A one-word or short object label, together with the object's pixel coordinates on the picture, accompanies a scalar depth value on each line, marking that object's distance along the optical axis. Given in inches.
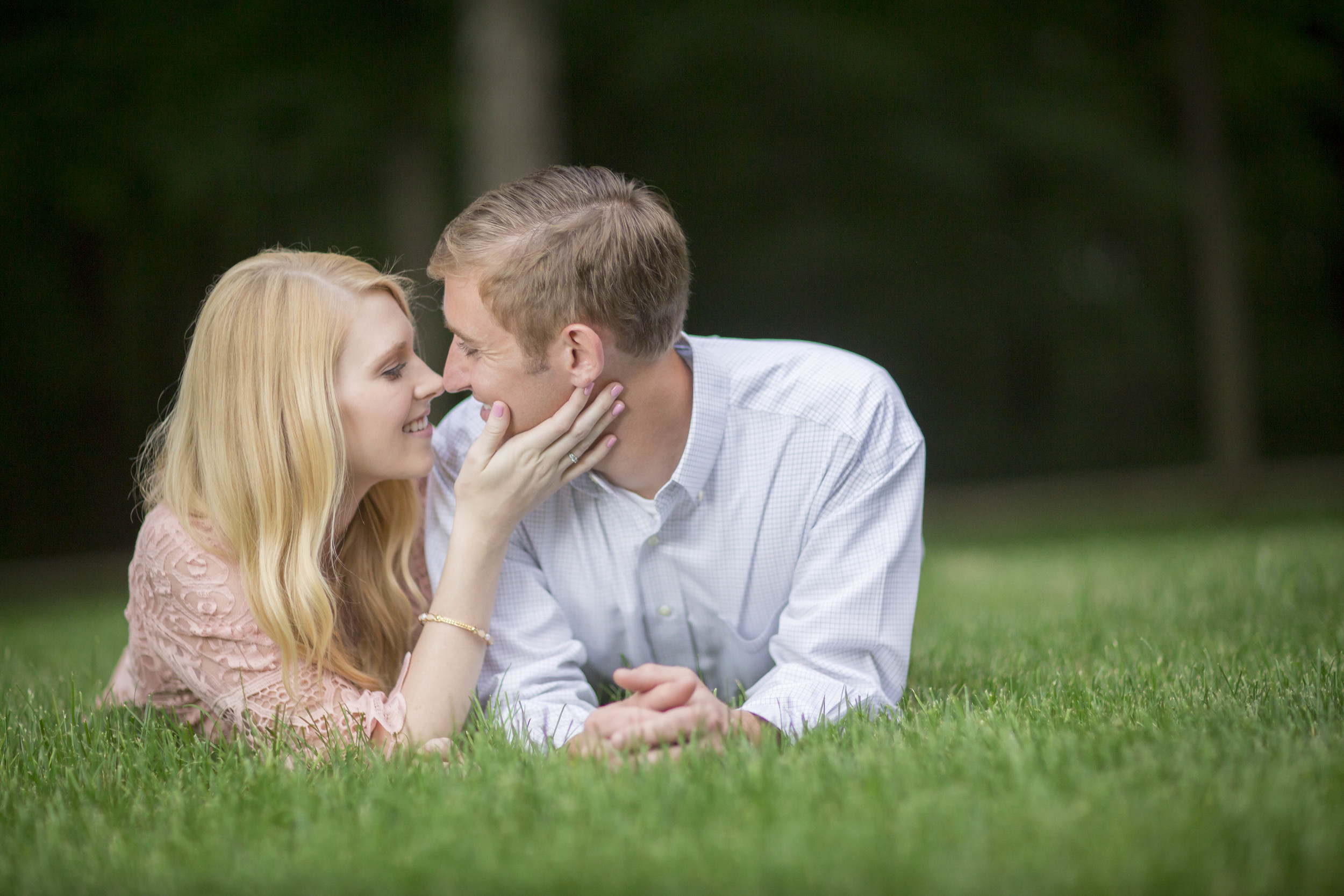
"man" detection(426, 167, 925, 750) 114.8
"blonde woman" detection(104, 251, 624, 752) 112.9
